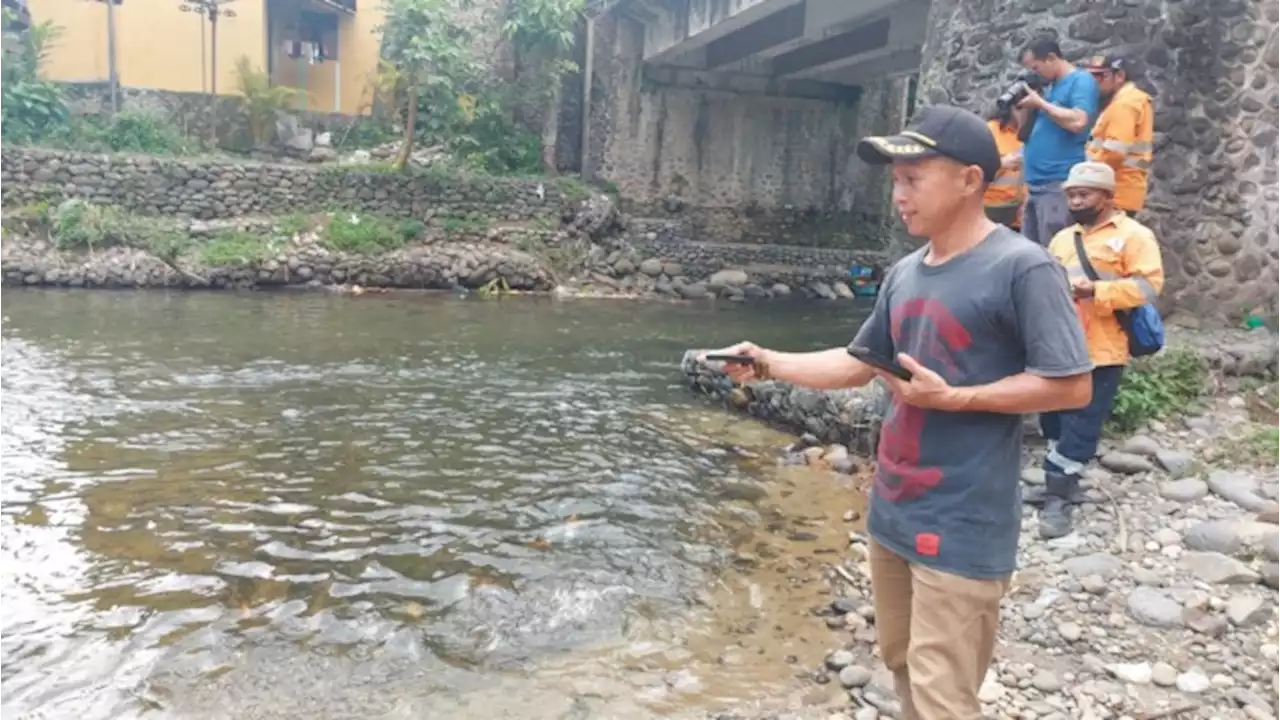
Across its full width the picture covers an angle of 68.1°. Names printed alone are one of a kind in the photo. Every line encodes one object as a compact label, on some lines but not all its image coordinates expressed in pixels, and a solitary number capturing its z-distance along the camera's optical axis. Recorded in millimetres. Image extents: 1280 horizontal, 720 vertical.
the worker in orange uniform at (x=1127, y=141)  5367
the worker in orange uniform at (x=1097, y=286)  4230
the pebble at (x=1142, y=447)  5025
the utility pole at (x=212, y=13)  18875
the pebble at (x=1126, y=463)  4902
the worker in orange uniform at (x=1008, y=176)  6098
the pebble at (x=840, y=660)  3604
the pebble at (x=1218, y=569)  3727
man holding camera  5484
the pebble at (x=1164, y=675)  3189
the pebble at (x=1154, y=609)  3529
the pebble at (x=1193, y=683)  3127
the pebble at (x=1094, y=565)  4004
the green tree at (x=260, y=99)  19359
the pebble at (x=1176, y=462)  4812
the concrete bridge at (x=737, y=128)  20141
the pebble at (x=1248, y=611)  3441
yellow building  19391
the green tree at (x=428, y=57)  17297
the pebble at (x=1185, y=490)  4543
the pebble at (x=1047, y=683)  3229
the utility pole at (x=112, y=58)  19125
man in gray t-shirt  2104
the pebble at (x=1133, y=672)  3221
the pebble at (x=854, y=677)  3455
